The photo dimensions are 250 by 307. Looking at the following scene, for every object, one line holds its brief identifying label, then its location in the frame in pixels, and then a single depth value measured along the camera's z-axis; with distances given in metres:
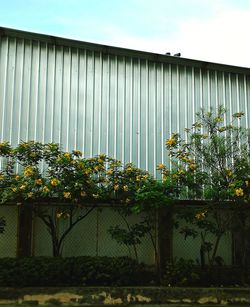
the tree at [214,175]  11.45
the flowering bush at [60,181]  10.97
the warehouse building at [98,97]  13.02
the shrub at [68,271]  10.88
